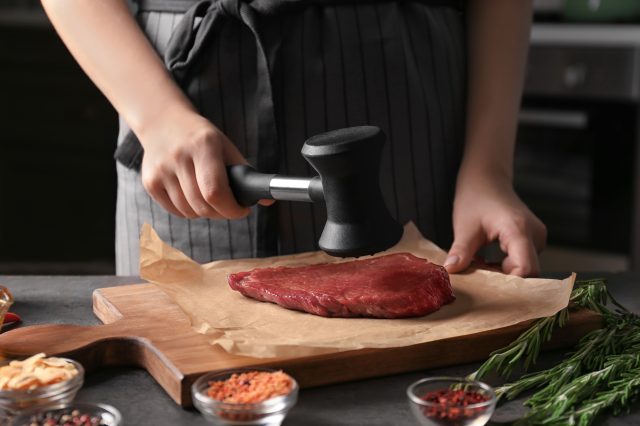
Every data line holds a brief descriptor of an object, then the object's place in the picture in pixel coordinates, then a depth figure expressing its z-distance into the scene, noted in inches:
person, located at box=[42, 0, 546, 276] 48.1
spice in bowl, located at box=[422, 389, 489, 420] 35.4
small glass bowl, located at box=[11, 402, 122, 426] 35.6
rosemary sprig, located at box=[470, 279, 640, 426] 36.7
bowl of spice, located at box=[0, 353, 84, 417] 36.3
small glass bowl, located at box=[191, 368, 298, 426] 35.5
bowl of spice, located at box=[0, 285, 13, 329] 41.4
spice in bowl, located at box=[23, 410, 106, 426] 35.6
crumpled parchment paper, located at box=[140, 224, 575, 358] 40.5
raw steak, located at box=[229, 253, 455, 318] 42.7
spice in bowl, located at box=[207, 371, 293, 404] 36.1
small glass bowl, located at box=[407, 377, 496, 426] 35.4
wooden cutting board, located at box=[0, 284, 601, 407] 39.3
